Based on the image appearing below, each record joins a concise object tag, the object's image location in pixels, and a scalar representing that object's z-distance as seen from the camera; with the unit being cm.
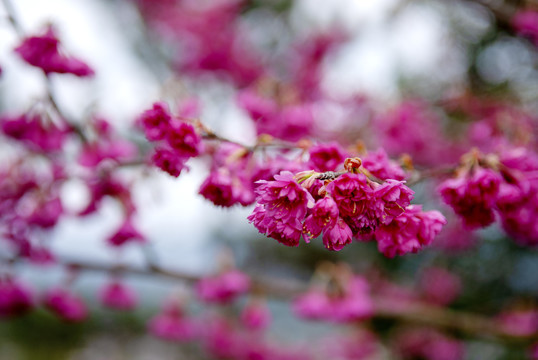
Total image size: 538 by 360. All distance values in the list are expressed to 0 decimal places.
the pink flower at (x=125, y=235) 68
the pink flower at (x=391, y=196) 50
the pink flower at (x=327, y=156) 55
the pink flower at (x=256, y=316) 83
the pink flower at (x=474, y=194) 55
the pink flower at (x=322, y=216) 50
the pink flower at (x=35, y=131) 64
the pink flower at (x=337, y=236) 50
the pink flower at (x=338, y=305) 68
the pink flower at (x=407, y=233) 53
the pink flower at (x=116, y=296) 84
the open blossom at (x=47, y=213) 68
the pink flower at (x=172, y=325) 83
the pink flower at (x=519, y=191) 56
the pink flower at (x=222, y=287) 73
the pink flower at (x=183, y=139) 55
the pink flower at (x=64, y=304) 78
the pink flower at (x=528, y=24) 82
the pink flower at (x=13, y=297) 72
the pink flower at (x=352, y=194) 50
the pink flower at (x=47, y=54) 60
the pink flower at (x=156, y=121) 54
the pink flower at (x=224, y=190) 56
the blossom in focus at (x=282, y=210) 51
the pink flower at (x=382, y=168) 54
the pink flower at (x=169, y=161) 55
